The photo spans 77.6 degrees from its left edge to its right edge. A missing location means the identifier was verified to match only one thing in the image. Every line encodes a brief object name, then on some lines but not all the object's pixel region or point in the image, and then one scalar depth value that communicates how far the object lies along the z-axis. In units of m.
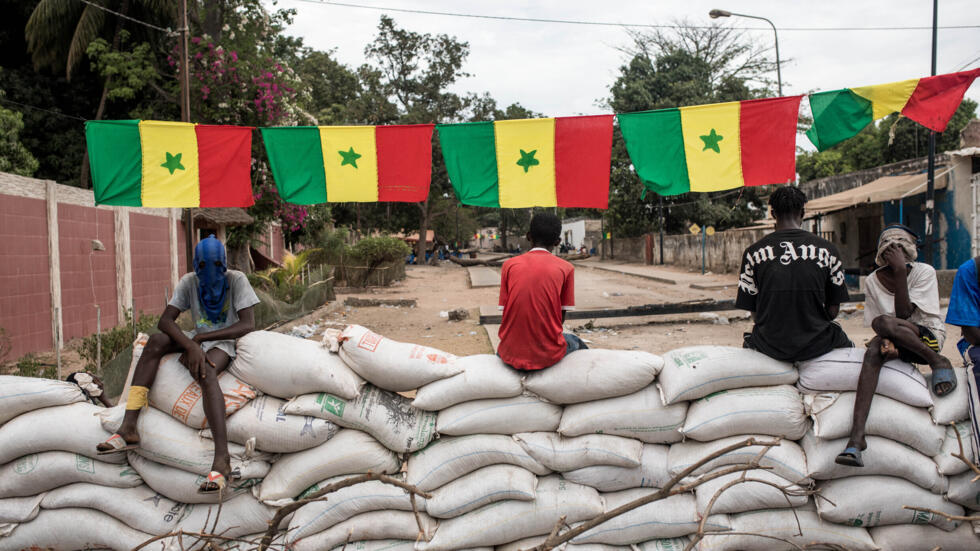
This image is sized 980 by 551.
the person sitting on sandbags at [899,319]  2.67
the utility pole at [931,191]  10.88
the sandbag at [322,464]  2.87
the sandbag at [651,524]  2.75
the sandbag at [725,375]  2.88
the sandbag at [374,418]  2.90
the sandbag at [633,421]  2.90
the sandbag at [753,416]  2.79
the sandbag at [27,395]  2.96
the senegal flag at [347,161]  5.04
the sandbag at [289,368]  2.91
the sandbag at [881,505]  2.68
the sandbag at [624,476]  2.87
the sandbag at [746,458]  2.70
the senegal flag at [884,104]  4.55
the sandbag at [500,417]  2.93
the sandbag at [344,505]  2.81
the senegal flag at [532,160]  4.91
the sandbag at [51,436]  2.91
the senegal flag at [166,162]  4.71
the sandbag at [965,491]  2.64
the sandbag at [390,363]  2.98
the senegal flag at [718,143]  4.83
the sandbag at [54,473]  2.93
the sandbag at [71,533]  2.91
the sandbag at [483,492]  2.79
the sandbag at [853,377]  2.74
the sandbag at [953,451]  2.65
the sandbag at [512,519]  2.76
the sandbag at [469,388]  2.96
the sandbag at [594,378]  2.94
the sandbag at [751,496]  2.72
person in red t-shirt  3.00
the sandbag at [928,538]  2.67
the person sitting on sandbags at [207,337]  2.80
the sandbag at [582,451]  2.83
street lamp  16.30
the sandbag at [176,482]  2.87
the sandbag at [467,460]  2.87
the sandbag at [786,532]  2.68
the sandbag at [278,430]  2.87
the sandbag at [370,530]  2.82
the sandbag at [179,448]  2.84
